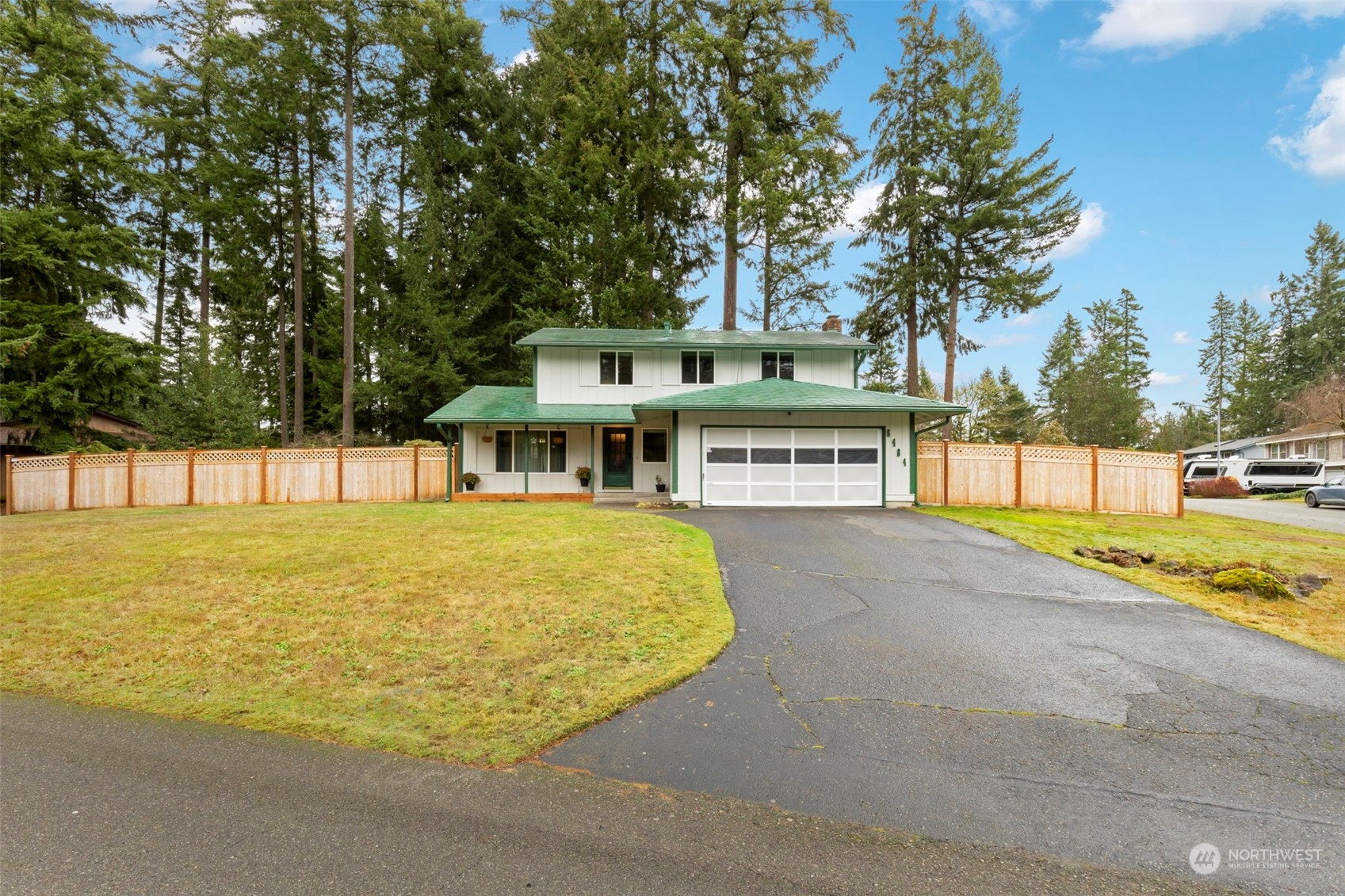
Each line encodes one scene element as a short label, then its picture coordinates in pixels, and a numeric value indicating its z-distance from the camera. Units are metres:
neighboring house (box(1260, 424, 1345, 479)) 32.99
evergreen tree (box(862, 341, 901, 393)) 36.41
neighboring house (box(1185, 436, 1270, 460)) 40.66
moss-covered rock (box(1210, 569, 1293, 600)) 6.80
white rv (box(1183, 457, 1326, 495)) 26.86
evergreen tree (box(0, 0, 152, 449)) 16.22
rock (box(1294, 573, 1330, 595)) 7.02
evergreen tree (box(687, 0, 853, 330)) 23.38
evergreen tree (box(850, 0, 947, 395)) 24.11
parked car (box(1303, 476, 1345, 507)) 19.52
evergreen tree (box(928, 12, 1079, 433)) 22.44
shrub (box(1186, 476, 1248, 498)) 26.83
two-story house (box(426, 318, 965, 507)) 14.97
